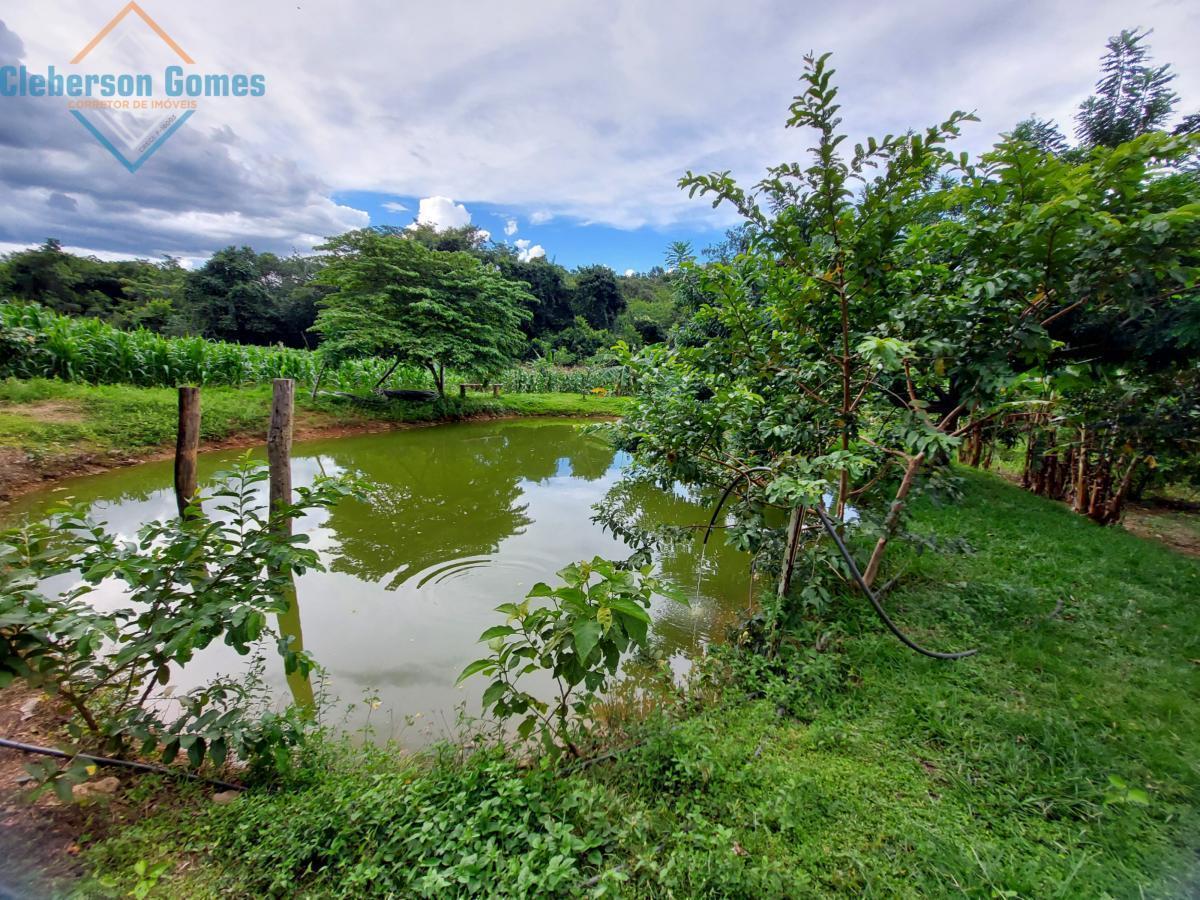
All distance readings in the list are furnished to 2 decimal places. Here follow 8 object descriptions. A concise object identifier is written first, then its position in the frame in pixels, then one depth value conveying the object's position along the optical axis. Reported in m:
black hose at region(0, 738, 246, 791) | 1.49
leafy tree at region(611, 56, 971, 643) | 1.82
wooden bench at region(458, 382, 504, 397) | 12.01
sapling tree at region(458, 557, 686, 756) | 1.50
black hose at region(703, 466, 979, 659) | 2.14
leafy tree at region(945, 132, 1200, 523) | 1.49
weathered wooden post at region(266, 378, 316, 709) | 3.07
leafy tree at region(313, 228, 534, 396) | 9.60
